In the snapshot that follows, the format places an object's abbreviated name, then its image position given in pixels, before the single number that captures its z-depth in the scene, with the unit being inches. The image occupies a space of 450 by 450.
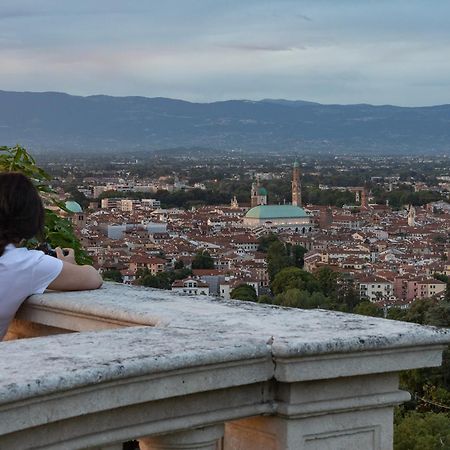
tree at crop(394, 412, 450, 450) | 682.8
